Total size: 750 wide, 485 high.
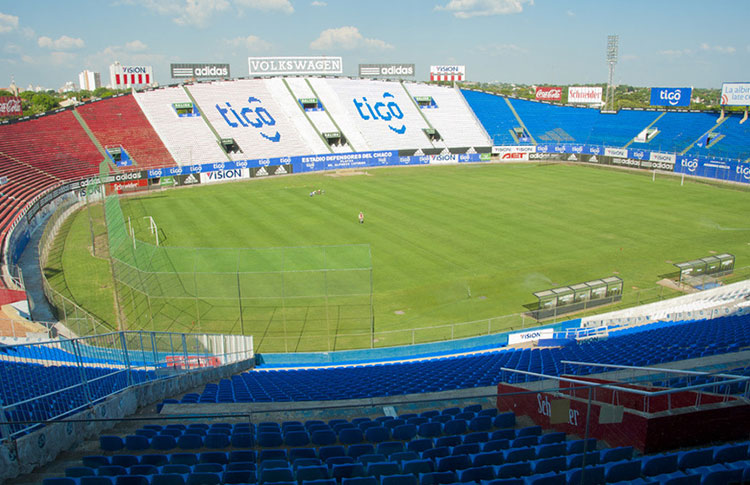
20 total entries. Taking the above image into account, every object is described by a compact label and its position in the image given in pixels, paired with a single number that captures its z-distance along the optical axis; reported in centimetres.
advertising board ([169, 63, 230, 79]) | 7606
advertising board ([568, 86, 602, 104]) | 8600
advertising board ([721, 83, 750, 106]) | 6272
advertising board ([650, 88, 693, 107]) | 7106
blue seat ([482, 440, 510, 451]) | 792
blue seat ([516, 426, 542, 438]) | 858
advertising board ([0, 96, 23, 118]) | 5659
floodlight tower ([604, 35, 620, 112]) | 9669
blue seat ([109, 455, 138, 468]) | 736
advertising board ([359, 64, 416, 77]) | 8775
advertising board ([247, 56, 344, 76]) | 8019
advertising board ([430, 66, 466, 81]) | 9006
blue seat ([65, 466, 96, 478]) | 687
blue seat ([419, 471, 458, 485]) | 662
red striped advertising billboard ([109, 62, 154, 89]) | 7444
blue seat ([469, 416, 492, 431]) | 930
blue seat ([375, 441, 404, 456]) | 773
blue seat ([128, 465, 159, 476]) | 691
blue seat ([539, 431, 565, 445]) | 810
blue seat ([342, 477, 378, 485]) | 651
